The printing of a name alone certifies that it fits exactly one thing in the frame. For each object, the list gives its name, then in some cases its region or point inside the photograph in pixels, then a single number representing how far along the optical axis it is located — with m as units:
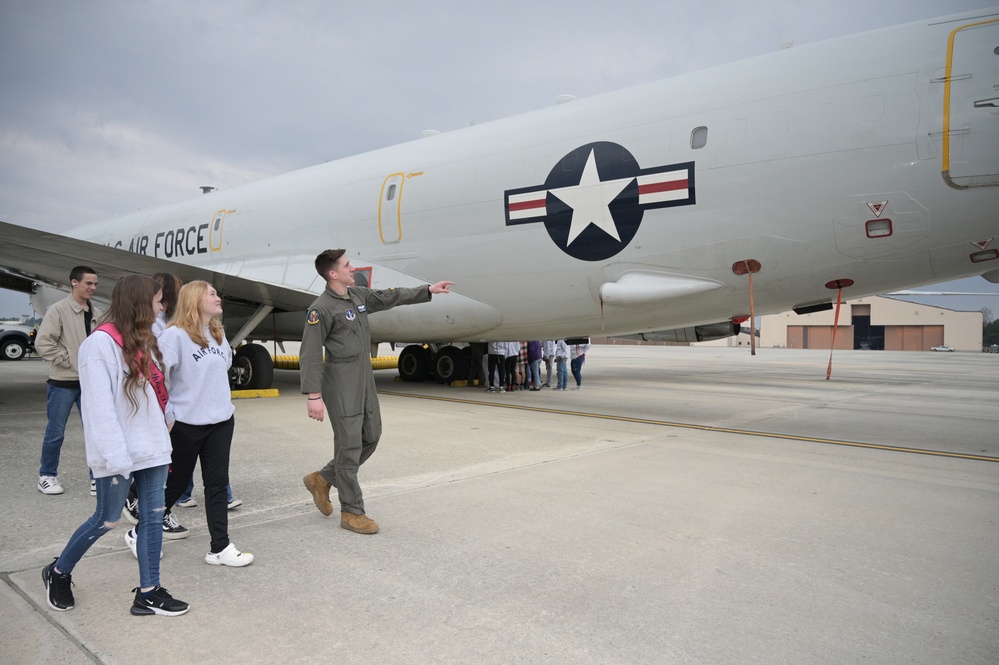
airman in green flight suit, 4.02
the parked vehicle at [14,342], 22.03
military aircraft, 6.18
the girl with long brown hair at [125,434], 2.77
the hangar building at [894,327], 57.78
